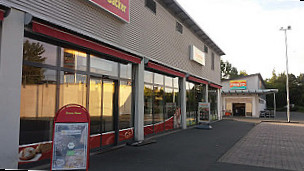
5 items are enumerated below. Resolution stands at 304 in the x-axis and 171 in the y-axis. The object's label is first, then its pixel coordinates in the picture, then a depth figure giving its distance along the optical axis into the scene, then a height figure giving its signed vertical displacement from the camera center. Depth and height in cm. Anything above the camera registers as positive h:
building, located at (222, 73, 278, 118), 3070 +28
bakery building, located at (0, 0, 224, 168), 484 +95
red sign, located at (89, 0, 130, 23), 709 +318
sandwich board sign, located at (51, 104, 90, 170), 417 -83
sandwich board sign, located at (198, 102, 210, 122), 1456 -85
